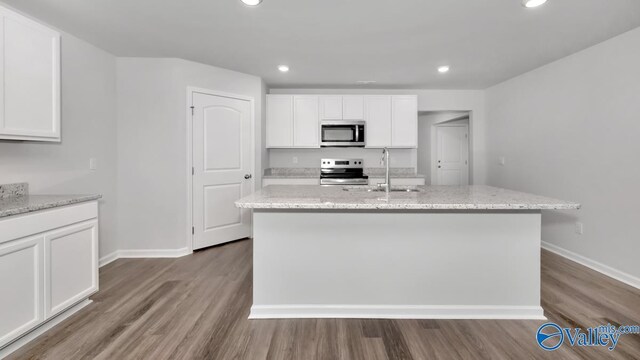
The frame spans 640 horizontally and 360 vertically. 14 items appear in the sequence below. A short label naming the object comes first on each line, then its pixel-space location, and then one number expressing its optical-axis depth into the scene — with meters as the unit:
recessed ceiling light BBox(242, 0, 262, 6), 2.22
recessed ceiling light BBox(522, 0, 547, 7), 2.21
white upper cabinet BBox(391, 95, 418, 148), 4.75
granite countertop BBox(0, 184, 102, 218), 1.79
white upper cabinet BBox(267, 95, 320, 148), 4.70
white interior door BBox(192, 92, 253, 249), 3.72
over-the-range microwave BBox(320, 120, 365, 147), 4.65
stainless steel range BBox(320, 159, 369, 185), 4.93
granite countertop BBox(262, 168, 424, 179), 5.02
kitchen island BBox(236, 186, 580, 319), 2.17
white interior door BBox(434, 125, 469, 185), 6.87
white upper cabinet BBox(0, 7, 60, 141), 1.97
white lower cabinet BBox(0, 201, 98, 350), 1.74
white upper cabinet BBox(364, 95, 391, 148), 4.74
